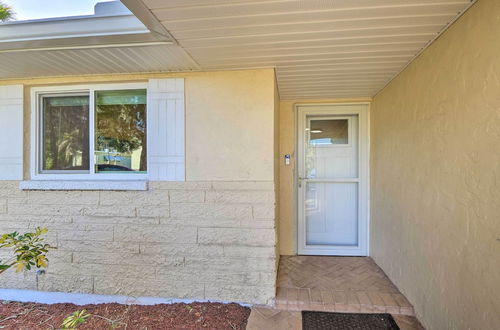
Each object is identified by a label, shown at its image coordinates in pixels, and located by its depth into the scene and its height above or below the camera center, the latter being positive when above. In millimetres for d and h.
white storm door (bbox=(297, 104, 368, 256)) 3658 -248
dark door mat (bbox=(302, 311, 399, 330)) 2125 -1383
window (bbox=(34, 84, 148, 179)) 2727 +358
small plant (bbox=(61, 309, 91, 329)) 2107 -1380
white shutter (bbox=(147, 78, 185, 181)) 2541 +361
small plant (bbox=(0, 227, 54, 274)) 1896 -692
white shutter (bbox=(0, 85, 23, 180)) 2775 +326
